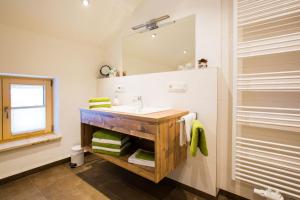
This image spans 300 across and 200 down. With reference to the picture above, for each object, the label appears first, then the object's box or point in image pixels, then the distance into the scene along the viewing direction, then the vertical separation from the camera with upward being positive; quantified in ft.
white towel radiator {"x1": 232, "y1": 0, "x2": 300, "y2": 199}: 4.09 +0.08
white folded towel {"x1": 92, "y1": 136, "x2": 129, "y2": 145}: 5.97 -1.69
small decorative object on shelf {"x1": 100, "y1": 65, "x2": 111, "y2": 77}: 9.15 +1.64
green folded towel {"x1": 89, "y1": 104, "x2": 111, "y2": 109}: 6.49 -0.33
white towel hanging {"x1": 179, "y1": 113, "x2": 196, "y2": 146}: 4.69 -0.93
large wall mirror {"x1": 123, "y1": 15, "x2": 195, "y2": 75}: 6.02 +2.21
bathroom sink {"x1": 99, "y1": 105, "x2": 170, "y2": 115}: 5.22 -0.43
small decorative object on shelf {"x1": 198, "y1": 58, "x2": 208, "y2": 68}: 5.34 +1.20
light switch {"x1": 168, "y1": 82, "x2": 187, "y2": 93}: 5.68 +0.41
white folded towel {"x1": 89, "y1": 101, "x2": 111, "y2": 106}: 6.50 -0.21
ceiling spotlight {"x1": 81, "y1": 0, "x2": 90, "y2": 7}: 6.34 +3.92
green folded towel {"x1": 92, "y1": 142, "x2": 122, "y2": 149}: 5.97 -1.85
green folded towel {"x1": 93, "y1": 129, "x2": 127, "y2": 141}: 6.12 -1.50
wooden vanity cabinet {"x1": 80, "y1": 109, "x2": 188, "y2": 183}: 4.29 -1.03
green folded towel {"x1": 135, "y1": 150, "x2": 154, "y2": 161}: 5.35 -2.06
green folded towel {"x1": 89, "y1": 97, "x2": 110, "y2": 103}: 6.54 -0.08
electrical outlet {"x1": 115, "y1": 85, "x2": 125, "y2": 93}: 7.93 +0.48
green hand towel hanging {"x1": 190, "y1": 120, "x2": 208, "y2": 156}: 4.37 -1.19
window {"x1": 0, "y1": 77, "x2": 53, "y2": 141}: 6.70 -0.42
